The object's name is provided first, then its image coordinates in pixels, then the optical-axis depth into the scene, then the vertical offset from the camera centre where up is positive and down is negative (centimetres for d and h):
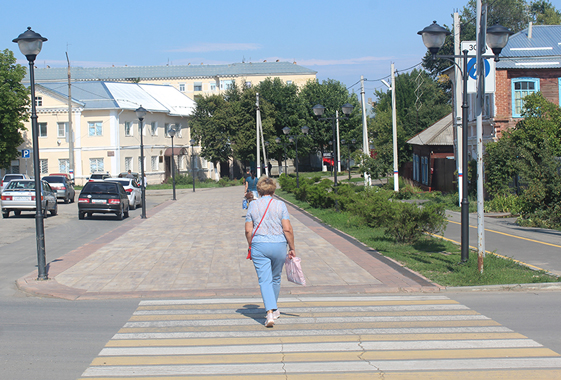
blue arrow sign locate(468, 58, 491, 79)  2037 +381
